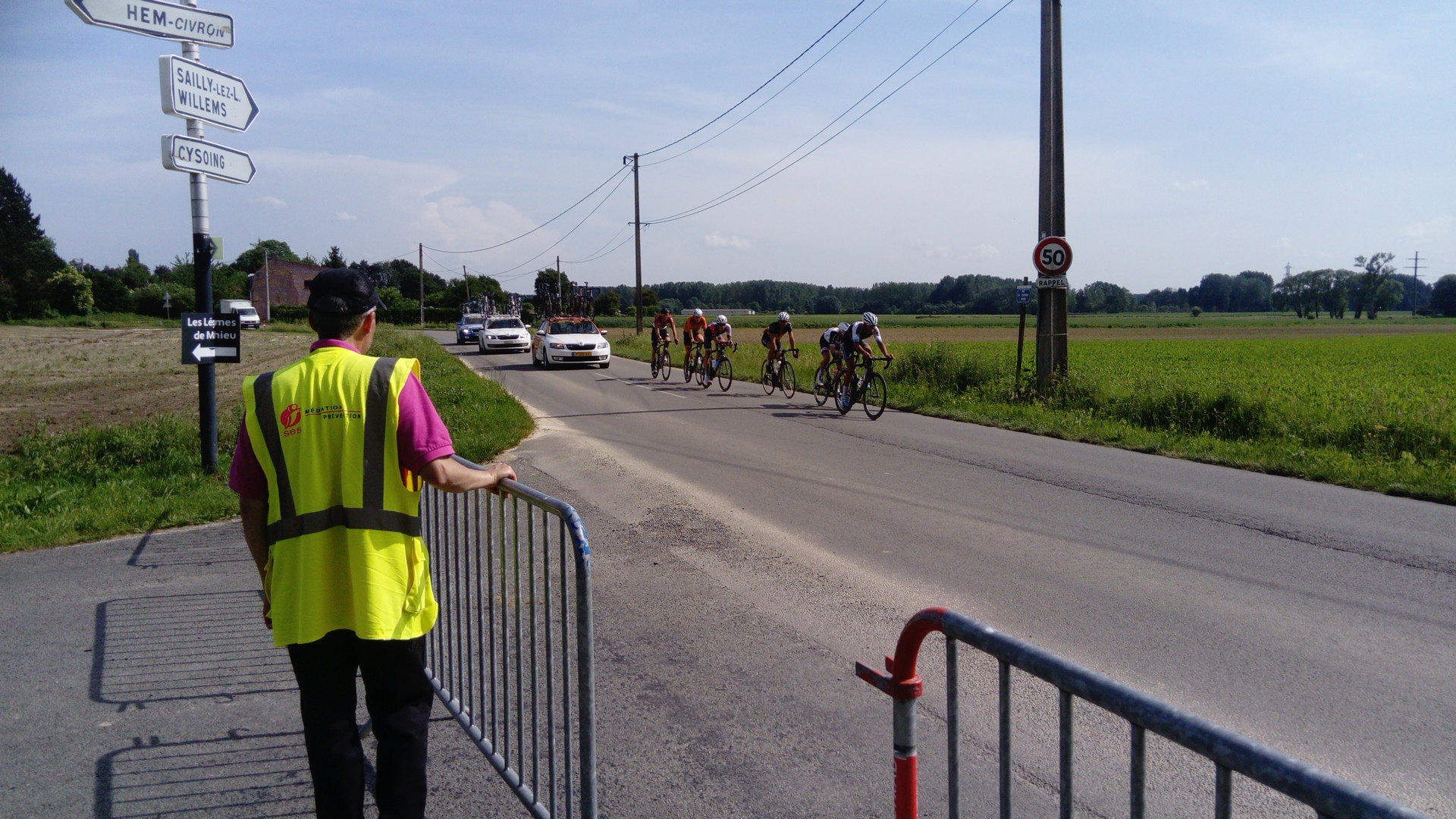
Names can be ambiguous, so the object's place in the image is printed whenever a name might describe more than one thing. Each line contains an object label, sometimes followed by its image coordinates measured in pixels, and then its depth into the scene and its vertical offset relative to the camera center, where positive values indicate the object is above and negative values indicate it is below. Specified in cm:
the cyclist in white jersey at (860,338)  1573 +7
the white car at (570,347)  2950 -3
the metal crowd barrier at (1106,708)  139 -65
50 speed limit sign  1584 +136
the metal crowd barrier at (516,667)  306 -121
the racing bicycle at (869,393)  1556 -81
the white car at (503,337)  4047 +39
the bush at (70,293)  8338 +491
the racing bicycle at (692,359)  2284 -35
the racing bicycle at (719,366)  2166 -49
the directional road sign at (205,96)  771 +208
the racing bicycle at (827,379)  1691 -66
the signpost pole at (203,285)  874 +60
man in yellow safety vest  288 -55
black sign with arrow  898 +10
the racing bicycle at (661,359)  2473 -38
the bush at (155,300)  9519 +491
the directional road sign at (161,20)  725 +256
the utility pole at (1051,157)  1584 +295
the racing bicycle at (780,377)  1952 -67
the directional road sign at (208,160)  795 +159
